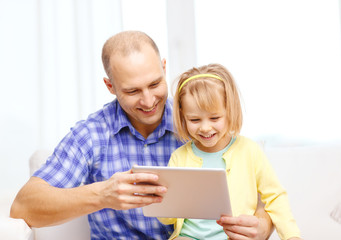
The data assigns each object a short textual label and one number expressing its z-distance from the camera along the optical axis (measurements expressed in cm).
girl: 160
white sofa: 200
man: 162
